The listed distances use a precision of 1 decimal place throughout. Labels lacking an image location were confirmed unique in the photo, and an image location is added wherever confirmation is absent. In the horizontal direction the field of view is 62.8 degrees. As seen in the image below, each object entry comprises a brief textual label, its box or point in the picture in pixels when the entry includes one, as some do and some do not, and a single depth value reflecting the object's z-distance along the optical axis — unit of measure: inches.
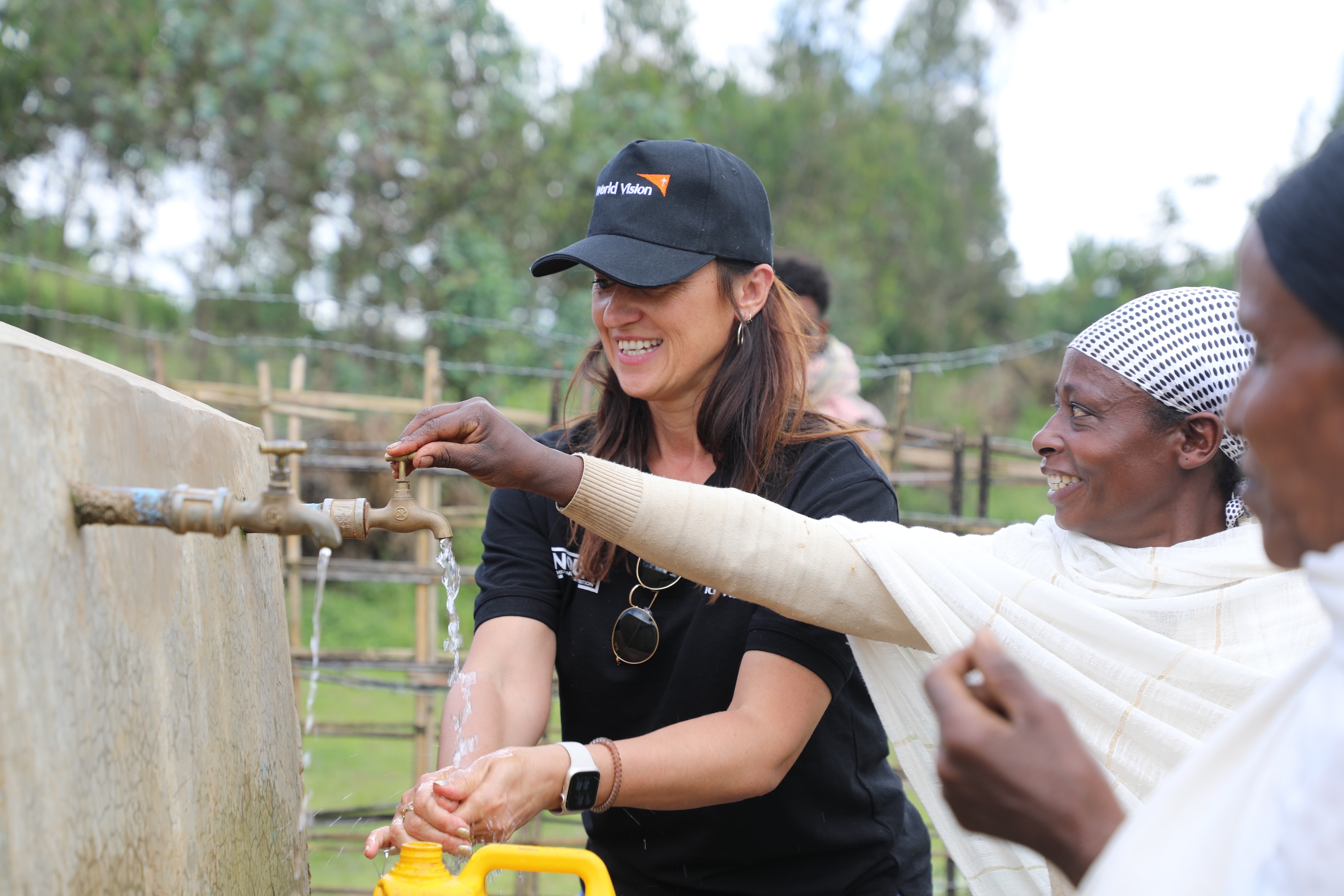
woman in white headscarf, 60.6
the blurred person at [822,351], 160.7
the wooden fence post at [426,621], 191.5
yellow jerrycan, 53.2
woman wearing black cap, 69.2
